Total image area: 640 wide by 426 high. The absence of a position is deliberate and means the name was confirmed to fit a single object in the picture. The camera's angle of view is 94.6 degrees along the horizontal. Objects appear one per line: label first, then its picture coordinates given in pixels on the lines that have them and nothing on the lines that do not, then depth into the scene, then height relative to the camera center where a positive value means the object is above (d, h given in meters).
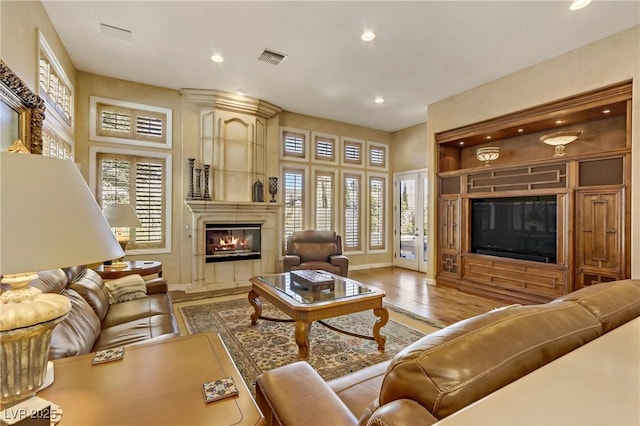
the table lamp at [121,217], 3.50 -0.04
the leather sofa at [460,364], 0.74 -0.40
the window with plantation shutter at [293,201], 6.16 +0.30
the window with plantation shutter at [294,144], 6.16 +1.51
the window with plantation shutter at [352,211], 6.86 +0.09
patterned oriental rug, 2.54 -1.26
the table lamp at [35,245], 0.64 -0.07
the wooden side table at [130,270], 3.38 -0.67
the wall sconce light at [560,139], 3.83 +1.03
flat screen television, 4.06 -0.16
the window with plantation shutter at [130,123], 4.52 +1.46
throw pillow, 2.78 -0.72
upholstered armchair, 4.86 -0.67
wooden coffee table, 2.47 -0.78
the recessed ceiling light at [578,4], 2.84 +2.07
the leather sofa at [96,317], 1.66 -0.75
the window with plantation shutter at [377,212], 7.19 +0.09
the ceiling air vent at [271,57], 3.87 +2.12
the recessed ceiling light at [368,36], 3.40 +2.10
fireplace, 5.15 -0.49
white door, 6.72 -0.10
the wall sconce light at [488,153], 4.75 +1.02
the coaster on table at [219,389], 1.03 -0.63
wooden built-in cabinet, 3.46 +0.35
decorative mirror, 2.13 +0.81
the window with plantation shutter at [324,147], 6.50 +1.53
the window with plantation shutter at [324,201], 6.52 +0.32
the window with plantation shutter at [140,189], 4.59 +0.41
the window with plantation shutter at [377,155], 7.23 +1.50
